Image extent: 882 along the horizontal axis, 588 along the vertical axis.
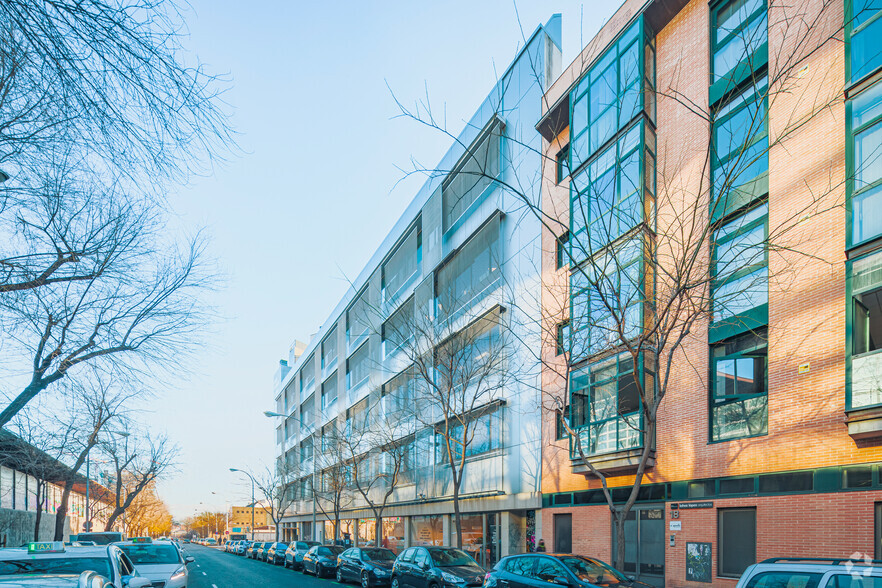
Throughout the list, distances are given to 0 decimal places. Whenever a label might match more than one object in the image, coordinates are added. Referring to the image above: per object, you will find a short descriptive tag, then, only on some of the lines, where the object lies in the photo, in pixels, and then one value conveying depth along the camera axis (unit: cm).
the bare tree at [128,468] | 4266
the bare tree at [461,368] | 2386
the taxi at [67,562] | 798
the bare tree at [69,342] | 1236
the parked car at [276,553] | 4234
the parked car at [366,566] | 2278
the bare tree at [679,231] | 1455
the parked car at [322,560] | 2936
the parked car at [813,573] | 651
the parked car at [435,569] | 1677
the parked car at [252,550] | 5226
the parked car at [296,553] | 3475
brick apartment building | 1345
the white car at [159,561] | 1355
